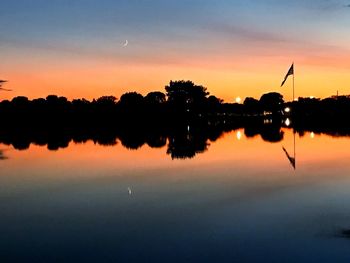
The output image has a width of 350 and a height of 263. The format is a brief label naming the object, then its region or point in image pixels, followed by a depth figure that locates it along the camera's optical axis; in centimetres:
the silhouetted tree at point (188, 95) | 17050
